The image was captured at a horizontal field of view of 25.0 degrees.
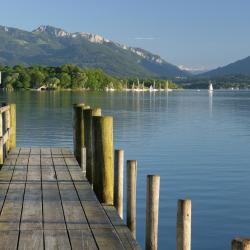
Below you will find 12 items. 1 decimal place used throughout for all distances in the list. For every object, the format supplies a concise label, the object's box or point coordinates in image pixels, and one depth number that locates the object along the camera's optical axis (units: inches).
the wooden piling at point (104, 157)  466.6
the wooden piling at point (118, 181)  454.9
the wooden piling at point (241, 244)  199.3
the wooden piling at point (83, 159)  674.8
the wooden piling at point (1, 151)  626.1
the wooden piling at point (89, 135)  566.3
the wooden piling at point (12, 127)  817.2
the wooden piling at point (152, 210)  350.9
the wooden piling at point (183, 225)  280.8
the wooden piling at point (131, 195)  409.1
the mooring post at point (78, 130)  694.5
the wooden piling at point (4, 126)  700.3
